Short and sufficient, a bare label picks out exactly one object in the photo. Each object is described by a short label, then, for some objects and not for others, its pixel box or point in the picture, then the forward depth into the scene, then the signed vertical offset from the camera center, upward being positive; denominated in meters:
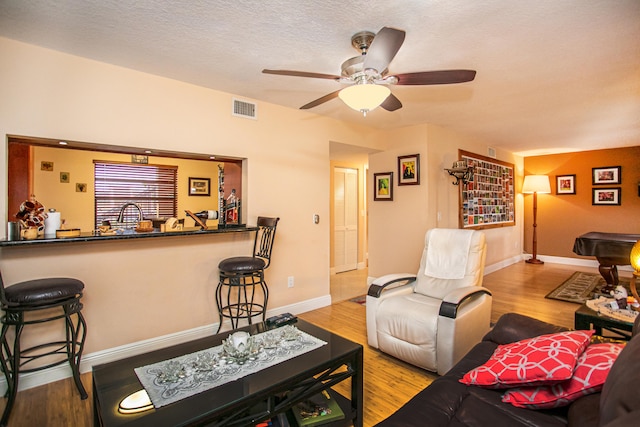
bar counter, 2.06 -0.19
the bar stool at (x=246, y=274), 2.88 -0.58
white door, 6.12 -0.15
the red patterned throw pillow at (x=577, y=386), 1.15 -0.64
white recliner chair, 2.23 -0.74
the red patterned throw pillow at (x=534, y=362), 1.20 -0.61
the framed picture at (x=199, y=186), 3.54 +0.28
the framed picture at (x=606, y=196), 6.29 +0.31
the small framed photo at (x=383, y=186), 4.77 +0.40
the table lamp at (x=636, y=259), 1.94 -0.30
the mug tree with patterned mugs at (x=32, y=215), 2.20 -0.02
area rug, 4.25 -1.14
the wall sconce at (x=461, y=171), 4.53 +0.58
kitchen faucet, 2.89 -0.03
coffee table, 1.21 -0.77
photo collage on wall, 5.26 +0.31
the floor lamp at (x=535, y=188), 6.75 +0.50
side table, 2.05 -0.74
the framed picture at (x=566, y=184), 6.79 +0.59
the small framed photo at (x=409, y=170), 4.43 +0.60
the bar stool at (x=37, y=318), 1.95 -0.73
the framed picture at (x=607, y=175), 6.29 +0.73
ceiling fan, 1.72 +0.85
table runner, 1.34 -0.75
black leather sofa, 0.77 -0.79
